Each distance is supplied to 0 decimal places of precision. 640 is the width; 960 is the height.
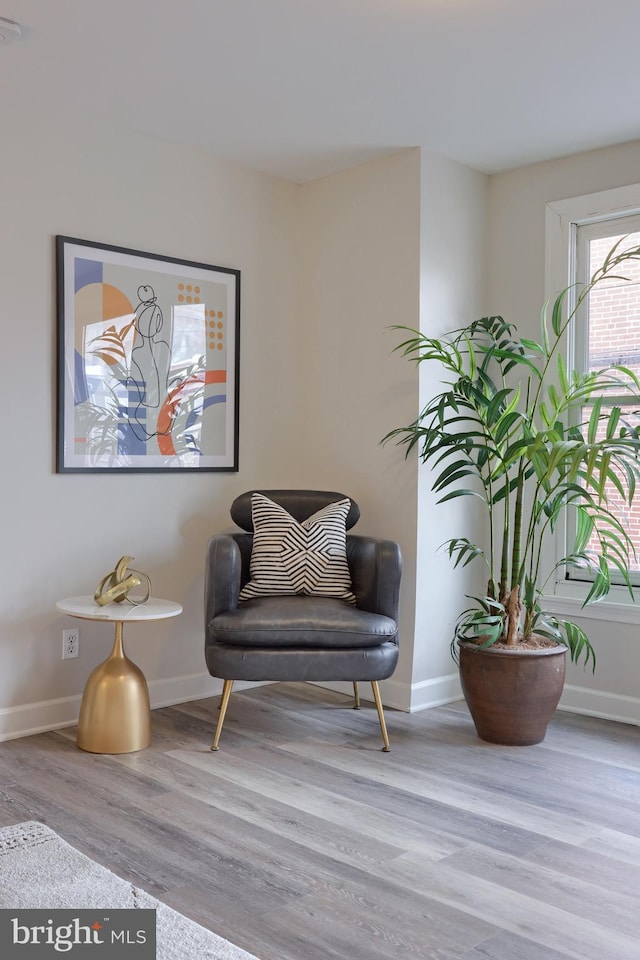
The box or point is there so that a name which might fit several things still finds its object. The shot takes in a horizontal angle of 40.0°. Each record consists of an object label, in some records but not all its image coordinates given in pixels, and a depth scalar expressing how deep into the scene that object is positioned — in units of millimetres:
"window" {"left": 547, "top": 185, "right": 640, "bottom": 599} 3727
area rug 1874
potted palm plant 3275
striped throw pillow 3547
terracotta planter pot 3270
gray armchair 3201
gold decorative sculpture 3211
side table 3137
